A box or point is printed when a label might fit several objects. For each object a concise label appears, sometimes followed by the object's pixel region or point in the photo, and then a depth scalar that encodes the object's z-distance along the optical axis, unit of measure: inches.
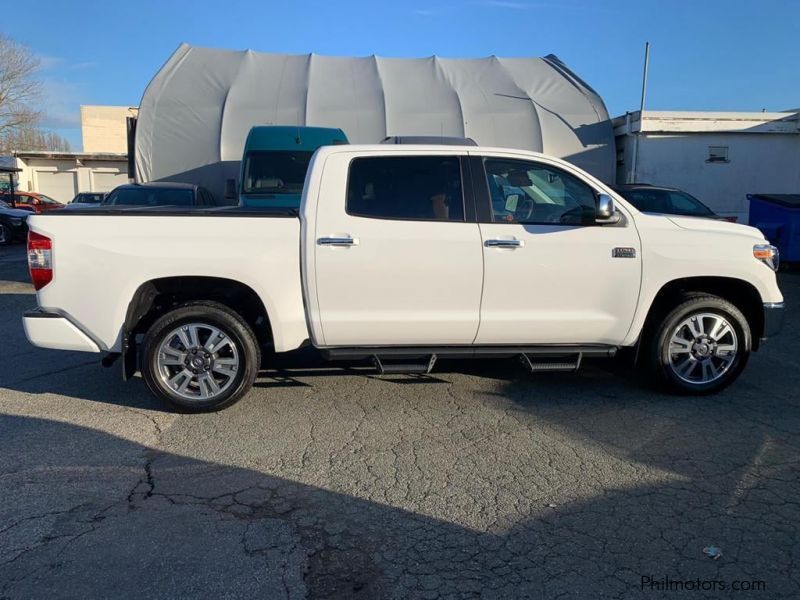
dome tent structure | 633.6
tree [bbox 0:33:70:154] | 1385.3
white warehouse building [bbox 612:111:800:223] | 592.4
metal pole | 585.6
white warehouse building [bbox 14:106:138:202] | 1454.2
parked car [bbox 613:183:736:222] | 454.0
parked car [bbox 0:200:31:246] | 743.7
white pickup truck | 174.4
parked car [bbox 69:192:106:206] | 912.2
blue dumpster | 457.1
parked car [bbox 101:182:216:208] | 431.8
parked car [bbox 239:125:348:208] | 362.9
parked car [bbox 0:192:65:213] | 1091.4
